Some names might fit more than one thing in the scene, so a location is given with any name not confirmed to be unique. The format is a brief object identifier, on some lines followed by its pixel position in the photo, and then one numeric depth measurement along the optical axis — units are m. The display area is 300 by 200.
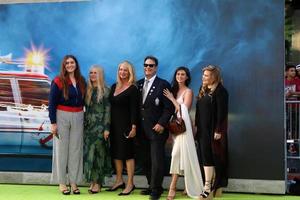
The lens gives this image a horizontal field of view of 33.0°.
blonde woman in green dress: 7.12
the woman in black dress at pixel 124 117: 6.99
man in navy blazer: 6.60
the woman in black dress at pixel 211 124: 6.38
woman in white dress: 6.64
